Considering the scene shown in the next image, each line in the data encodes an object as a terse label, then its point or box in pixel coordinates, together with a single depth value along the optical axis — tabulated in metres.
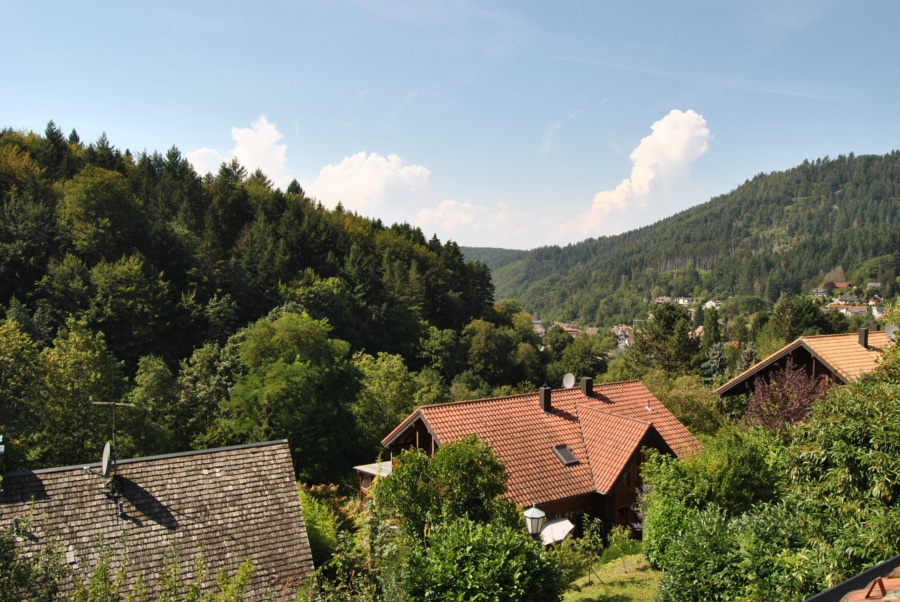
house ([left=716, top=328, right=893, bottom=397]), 19.86
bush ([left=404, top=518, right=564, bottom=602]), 7.04
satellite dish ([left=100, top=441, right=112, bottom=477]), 10.98
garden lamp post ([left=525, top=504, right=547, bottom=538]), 9.38
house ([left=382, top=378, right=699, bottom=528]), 17.33
